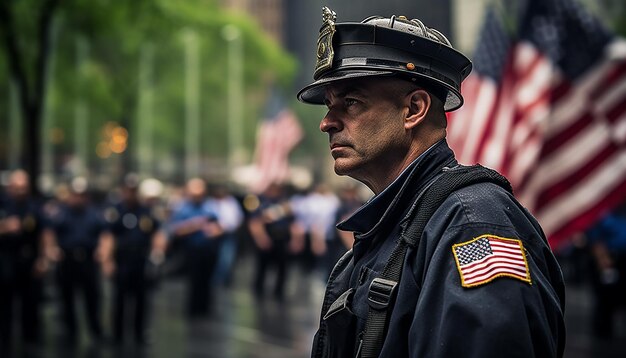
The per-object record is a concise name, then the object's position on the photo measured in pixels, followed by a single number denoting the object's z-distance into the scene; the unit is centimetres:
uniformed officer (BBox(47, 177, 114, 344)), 1395
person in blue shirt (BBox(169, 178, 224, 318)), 1645
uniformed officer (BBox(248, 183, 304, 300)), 2011
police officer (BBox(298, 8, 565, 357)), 227
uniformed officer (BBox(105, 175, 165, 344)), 1325
